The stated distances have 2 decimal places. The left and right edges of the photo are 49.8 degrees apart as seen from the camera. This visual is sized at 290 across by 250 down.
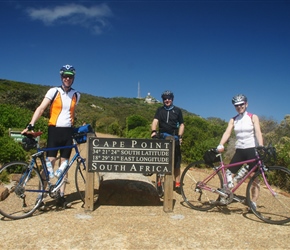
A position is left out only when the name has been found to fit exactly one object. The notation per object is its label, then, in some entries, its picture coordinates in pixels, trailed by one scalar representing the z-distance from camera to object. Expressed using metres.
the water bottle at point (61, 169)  4.64
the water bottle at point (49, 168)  4.59
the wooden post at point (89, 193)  4.64
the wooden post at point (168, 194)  4.76
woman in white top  4.62
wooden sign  4.64
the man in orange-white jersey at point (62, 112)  4.58
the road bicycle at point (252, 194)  4.48
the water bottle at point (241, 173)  4.69
